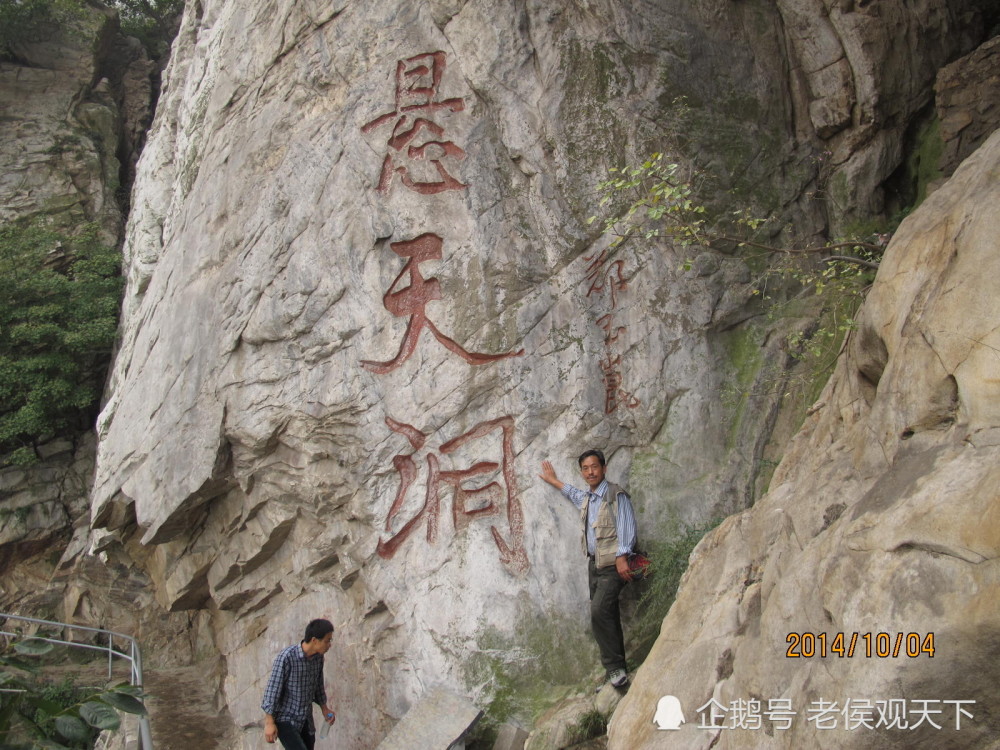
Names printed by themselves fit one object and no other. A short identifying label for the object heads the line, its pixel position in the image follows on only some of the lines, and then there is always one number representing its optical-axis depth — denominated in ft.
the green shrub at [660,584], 18.20
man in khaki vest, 17.48
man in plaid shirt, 15.93
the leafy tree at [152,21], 54.29
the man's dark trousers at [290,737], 16.16
